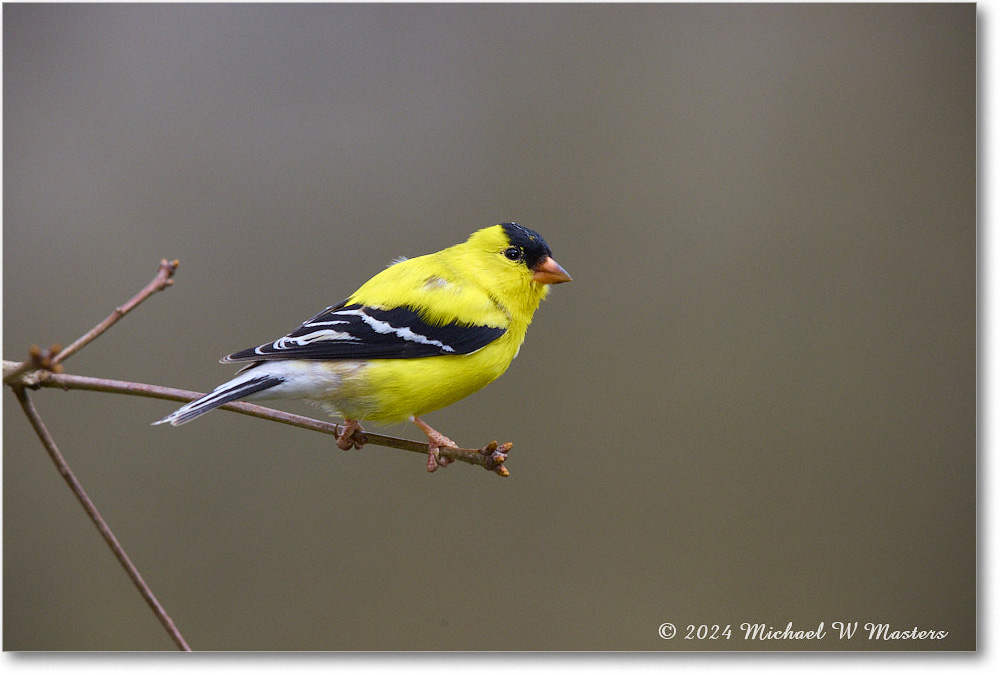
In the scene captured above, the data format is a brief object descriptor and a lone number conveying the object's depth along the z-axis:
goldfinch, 3.44
